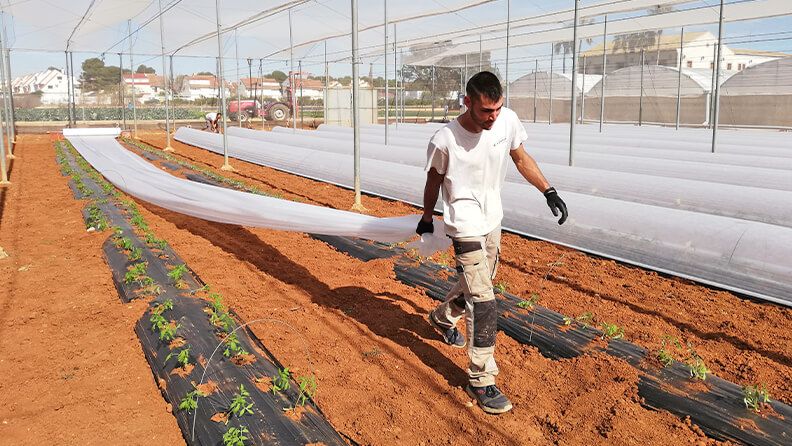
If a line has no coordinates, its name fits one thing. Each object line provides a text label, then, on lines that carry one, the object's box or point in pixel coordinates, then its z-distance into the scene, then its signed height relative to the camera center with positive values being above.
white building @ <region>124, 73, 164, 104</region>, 58.37 +5.62
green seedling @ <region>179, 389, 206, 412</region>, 2.83 -1.21
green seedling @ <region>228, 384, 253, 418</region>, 2.78 -1.20
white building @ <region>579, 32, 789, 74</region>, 26.55 +3.70
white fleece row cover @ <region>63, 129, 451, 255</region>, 4.12 -0.59
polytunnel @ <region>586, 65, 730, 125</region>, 21.16 +1.57
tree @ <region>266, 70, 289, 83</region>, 74.03 +7.76
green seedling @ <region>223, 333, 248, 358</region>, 3.34 -1.14
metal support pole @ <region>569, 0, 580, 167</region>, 7.86 +0.29
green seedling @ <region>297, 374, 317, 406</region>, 2.91 -1.22
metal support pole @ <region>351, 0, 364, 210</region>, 8.03 +0.38
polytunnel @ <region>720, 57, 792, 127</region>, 18.47 +1.34
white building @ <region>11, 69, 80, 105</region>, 42.51 +4.89
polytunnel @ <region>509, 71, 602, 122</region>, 25.39 +1.86
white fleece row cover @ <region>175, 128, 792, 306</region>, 4.50 -0.84
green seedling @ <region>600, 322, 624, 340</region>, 3.64 -1.14
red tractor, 31.84 +1.51
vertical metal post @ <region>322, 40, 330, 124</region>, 23.67 +1.96
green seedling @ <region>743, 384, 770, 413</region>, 2.80 -1.18
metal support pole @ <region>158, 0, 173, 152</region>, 16.92 +1.14
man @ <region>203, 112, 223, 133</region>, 23.32 +0.71
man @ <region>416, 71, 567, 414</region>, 2.97 -0.34
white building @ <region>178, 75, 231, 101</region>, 68.66 +6.35
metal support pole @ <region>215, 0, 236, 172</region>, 12.08 +0.95
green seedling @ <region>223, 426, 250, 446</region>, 2.54 -1.23
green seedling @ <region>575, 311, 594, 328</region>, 4.00 -1.16
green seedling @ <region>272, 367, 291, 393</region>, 2.99 -1.18
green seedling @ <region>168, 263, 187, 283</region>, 4.64 -1.01
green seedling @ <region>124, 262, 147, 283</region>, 4.67 -1.02
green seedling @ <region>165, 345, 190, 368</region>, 3.27 -1.16
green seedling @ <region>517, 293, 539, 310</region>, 4.11 -1.10
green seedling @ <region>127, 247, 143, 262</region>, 5.25 -0.98
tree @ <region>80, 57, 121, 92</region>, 47.41 +6.68
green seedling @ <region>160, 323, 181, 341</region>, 3.56 -1.11
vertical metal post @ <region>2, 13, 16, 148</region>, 16.14 +1.18
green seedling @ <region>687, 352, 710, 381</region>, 3.08 -1.16
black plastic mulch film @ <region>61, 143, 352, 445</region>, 2.66 -1.21
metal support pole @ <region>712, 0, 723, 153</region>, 8.54 +0.53
